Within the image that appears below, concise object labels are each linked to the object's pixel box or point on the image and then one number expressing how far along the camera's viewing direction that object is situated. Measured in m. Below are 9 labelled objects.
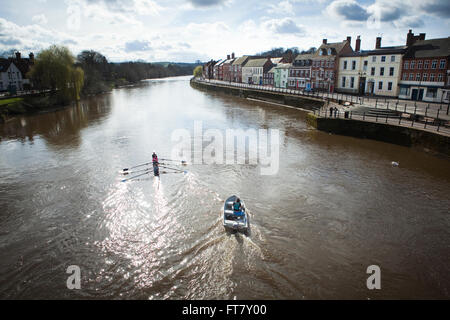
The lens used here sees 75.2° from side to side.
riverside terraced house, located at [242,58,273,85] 78.94
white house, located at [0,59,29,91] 60.74
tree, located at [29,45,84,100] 49.22
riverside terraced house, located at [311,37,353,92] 51.91
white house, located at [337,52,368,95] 46.88
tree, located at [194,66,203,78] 158.75
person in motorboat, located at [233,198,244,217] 12.81
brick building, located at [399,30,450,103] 35.97
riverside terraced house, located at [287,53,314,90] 58.41
